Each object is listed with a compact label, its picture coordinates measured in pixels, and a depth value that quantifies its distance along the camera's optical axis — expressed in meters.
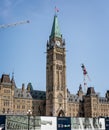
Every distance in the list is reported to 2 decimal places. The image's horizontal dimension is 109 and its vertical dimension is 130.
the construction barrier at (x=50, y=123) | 69.25
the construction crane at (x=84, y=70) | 178.50
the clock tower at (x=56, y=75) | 136.12
